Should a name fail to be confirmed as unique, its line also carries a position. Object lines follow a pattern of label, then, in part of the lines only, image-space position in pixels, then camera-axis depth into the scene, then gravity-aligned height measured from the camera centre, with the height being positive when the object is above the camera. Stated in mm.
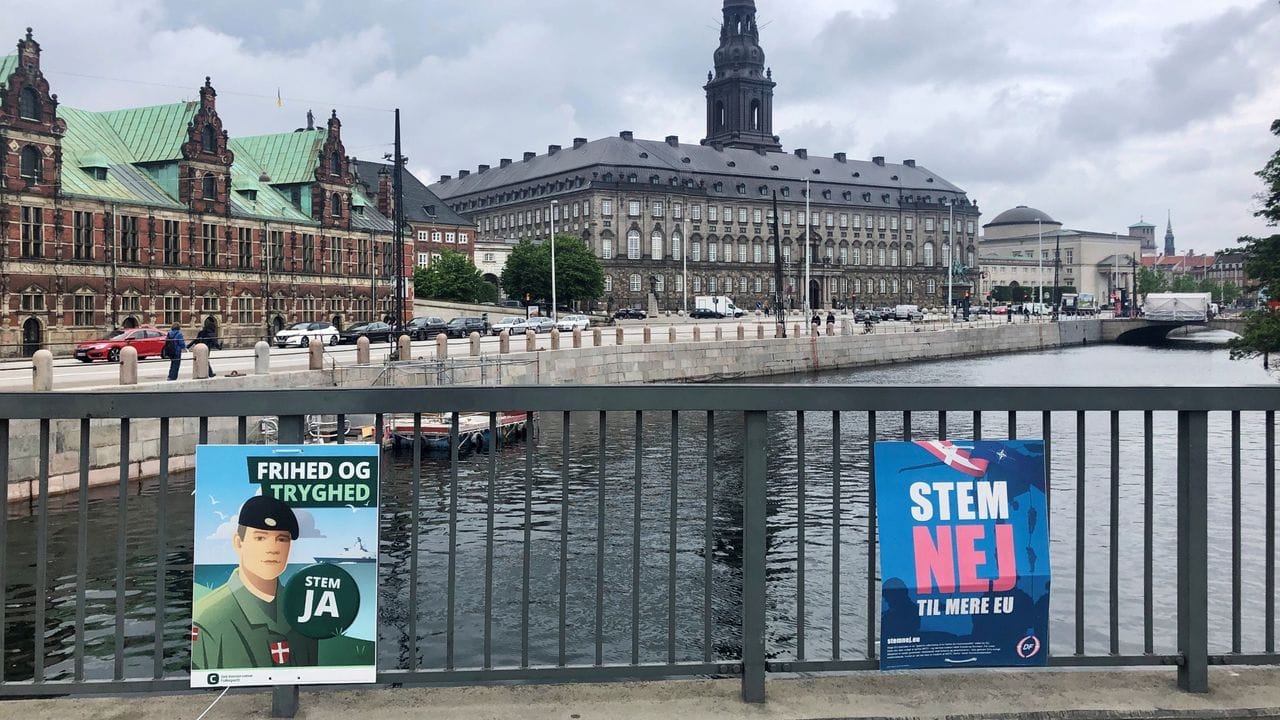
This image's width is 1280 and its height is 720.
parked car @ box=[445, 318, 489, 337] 67438 +1396
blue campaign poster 4582 -815
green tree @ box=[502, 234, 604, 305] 111500 +7635
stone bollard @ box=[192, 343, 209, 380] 29578 -371
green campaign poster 4309 -820
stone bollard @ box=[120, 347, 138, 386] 25984 -414
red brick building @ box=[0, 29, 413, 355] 47656 +6330
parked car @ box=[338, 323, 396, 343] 58375 +853
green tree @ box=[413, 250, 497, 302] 102375 +6305
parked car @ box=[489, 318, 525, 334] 69975 +1674
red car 41375 +150
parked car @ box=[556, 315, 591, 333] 79625 +1916
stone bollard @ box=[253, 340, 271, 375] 31344 -252
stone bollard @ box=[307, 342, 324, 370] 34281 -275
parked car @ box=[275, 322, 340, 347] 55625 +755
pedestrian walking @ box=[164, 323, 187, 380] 30703 +29
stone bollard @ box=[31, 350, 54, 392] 22844 -428
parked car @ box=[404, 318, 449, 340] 63469 +1206
